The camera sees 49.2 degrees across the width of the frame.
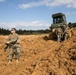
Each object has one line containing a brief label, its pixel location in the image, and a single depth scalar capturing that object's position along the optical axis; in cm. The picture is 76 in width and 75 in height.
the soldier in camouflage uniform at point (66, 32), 616
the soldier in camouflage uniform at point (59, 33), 618
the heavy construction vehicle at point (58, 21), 632
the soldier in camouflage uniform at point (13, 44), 402
